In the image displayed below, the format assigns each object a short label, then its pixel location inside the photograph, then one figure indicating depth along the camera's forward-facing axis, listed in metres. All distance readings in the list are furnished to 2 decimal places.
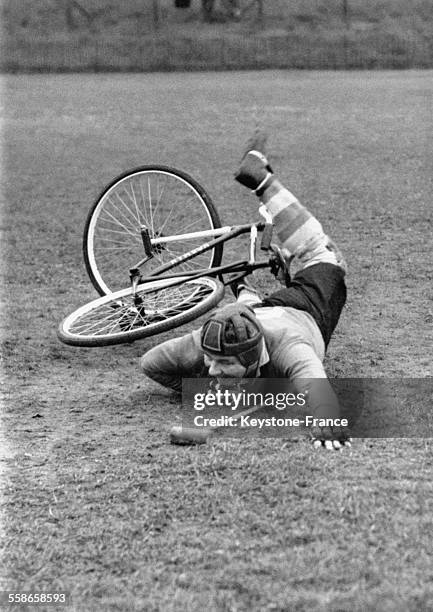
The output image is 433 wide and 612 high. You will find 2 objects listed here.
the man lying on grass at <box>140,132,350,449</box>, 11.30
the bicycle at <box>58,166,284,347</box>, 13.84
